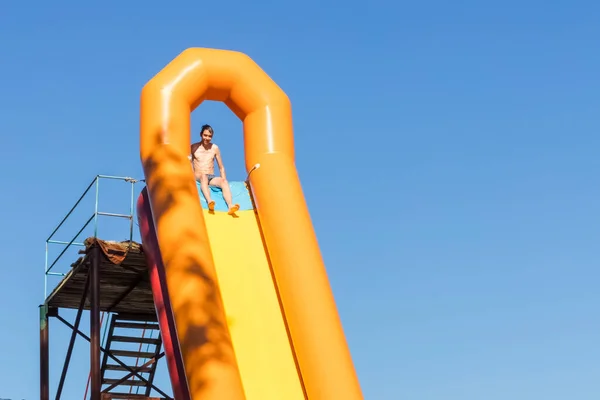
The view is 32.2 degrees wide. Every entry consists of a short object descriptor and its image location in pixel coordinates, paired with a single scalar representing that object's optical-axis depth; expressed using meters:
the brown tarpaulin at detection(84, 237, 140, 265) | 14.88
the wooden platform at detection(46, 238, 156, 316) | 14.94
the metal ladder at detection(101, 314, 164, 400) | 16.84
